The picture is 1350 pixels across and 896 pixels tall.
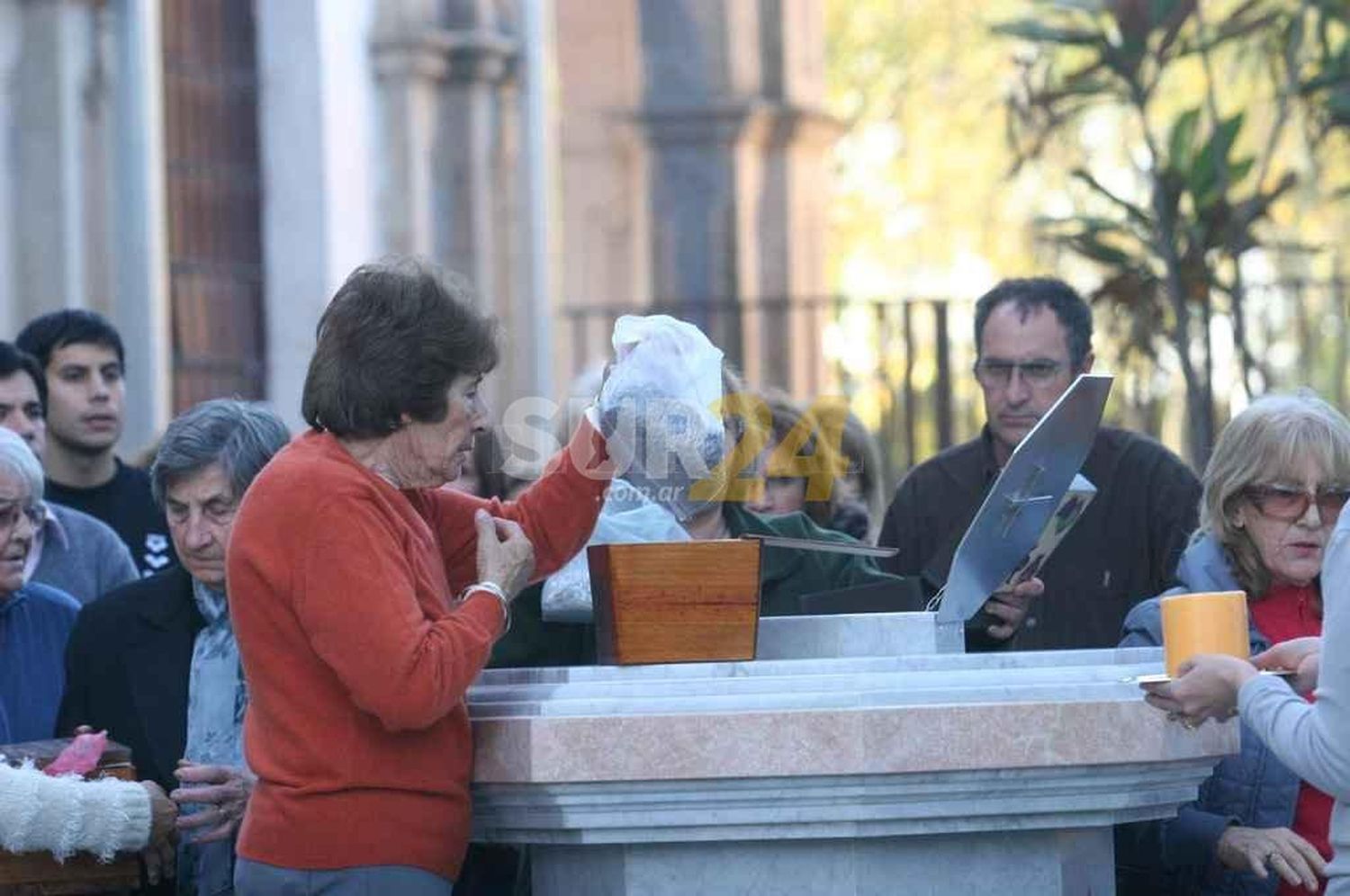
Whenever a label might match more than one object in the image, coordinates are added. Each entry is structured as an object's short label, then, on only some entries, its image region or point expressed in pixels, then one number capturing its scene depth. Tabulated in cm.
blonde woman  912
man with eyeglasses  1340
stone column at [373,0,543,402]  2670
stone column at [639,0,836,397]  3387
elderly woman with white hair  1127
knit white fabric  940
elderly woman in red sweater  780
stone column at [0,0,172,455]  2078
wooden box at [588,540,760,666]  824
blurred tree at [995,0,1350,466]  2114
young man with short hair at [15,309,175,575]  1476
